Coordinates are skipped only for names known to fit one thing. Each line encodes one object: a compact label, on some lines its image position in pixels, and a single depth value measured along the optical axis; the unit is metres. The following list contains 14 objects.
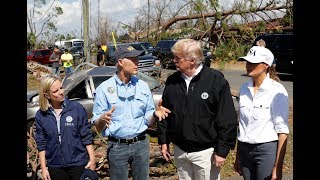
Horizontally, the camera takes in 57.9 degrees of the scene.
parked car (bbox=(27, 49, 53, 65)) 26.93
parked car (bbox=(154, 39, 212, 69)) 16.48
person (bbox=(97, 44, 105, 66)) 16.22
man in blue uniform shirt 2.75
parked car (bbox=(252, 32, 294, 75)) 13.11
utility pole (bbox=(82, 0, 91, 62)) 12.69
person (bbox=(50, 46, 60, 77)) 14.89
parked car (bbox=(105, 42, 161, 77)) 14.45
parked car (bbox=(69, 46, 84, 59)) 22.93
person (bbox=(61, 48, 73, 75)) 13.46
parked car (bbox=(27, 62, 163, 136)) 5.95
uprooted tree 15.54
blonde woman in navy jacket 2.73
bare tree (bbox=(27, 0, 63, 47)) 30.57
